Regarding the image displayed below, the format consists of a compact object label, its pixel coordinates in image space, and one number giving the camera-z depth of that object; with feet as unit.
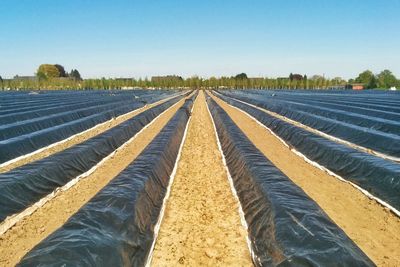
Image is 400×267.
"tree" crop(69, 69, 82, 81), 612.70
